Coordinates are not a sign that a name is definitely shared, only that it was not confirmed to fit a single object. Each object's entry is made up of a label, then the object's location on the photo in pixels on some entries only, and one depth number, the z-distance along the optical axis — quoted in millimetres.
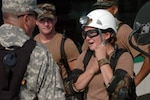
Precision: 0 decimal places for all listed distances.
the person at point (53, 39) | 4547
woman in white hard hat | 3383
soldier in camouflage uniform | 2805
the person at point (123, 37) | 4148
